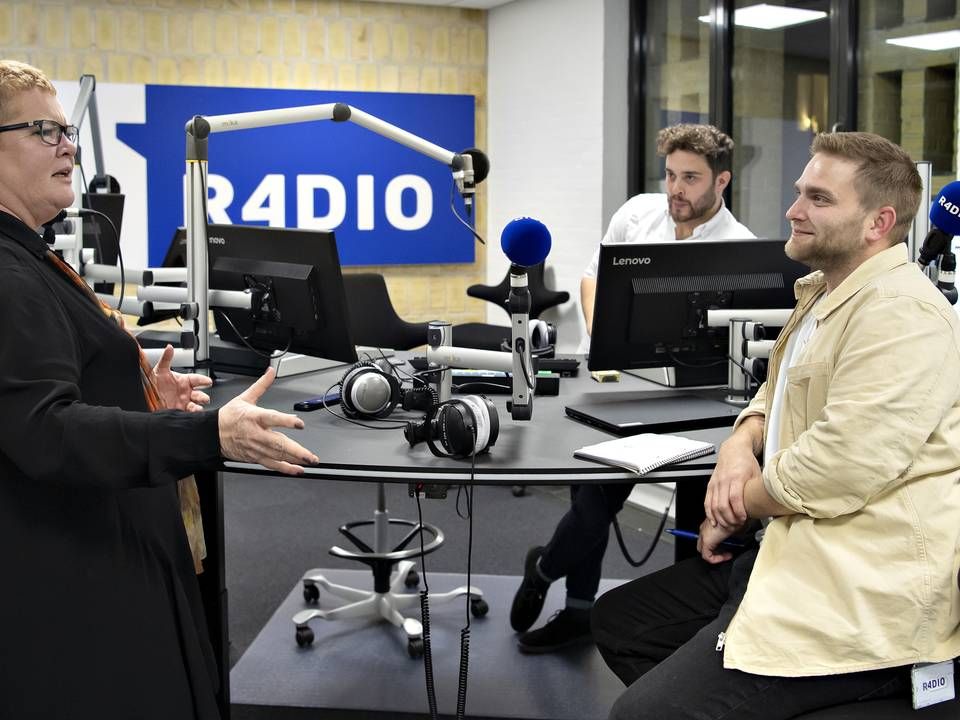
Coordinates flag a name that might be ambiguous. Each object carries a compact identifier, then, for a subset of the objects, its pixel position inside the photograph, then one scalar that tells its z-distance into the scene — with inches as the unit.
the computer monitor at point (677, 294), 100.8
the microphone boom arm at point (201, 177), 106.5
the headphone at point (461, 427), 81.6
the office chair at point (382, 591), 131.1
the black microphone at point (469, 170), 106.2
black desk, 80.0
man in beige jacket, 66.3
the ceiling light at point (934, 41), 139.0
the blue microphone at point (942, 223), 85.7
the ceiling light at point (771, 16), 168.7
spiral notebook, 80.7
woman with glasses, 58.7
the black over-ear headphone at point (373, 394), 96.0
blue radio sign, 216.5
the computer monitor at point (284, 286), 104.7
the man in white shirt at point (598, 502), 122.4
